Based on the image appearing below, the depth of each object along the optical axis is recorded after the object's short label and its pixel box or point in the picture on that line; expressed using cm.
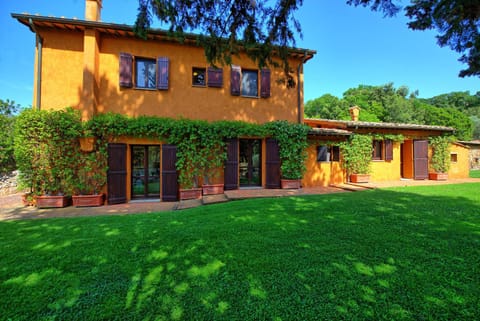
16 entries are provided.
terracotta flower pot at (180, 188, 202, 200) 776
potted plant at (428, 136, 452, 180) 1152
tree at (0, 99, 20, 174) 1024
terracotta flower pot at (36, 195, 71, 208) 677
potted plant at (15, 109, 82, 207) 661
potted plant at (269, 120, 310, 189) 866
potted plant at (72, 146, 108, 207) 699
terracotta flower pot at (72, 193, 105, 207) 696
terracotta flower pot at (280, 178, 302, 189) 873
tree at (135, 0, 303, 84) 380
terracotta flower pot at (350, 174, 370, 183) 1037
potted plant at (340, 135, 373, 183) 1048
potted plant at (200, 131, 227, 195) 790
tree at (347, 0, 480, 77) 334
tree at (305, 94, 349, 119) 2949
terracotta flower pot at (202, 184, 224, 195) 802
